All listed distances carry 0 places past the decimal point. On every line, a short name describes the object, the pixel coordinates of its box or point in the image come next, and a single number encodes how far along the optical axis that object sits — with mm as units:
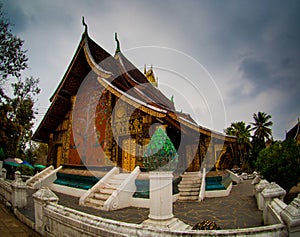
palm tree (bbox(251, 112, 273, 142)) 36100
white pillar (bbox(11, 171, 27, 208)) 6621
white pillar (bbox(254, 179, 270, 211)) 6398
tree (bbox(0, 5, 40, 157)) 12778
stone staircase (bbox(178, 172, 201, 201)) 8523
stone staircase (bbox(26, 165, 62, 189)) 11027
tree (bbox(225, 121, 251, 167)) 35031
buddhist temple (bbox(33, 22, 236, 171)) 8998
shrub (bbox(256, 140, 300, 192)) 7248
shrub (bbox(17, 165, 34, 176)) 17547
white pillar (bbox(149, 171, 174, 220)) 3787
